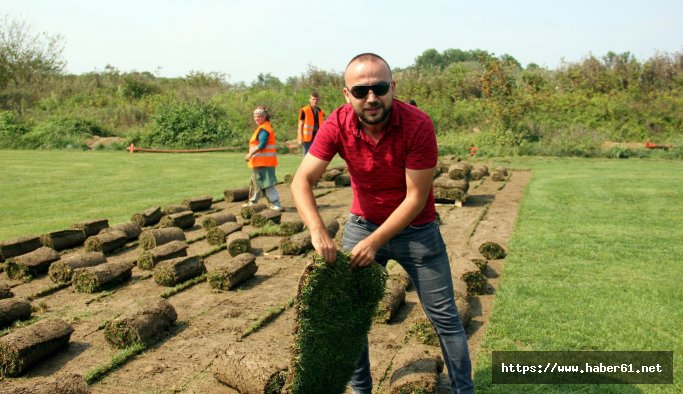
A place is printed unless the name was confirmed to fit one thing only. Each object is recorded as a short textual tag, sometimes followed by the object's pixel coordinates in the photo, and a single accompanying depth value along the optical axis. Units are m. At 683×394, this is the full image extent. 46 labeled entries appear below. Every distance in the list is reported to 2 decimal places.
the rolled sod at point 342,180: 16.88
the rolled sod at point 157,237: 9.58
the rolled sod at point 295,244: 9.45
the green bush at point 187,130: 31.27
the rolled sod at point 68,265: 7.96
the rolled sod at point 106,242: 9.46
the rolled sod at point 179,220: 11.01
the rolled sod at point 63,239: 9.57
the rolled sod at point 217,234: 10.16
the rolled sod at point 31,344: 5.27
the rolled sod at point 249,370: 4.66
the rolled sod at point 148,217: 11.38
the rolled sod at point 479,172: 17.72
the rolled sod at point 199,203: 12.99
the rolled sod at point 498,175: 17.79
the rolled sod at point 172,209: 12.09
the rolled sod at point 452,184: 13.92
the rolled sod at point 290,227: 10.75
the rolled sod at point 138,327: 5.86
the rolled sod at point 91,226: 10.19
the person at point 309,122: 16.97
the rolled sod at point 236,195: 14.46
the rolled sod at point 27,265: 8.19
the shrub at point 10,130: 32.25
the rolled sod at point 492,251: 9.05
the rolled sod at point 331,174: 17.15
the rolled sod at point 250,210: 11.98
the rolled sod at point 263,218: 11.45
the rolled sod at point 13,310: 6.39
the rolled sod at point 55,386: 4.16
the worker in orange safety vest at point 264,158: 12.91
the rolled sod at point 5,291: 7.07
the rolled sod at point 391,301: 6.41
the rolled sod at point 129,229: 10.17
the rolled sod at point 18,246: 8.80
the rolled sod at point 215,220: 11.06
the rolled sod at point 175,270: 7.84
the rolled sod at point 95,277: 7.62
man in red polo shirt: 3.89
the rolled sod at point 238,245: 9.23
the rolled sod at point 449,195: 13.73
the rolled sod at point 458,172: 15.34
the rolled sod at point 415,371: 4.52
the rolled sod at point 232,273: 7.66
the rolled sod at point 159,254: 8.59
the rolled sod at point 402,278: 7.22
